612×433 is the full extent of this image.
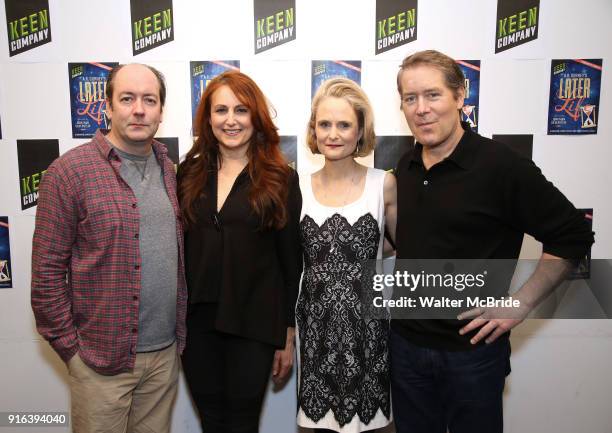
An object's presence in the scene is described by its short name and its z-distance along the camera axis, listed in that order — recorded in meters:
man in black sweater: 1.42
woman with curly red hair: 1.62
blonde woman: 1.60
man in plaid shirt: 1.47
